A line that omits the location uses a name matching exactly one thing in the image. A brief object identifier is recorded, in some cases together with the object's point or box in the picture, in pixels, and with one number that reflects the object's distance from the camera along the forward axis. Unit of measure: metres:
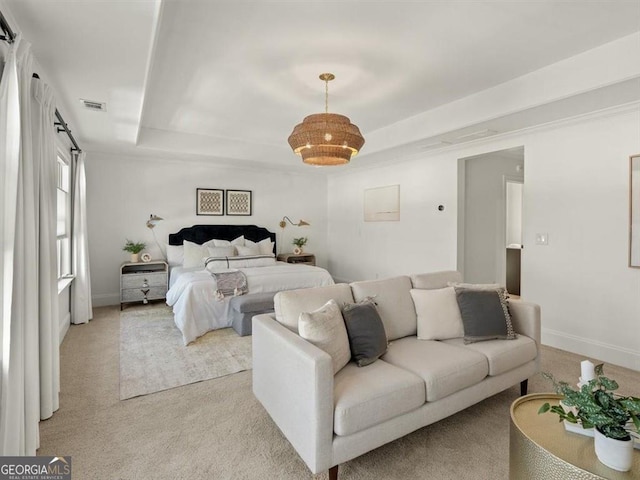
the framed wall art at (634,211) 3.01
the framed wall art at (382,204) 5.69
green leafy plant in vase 1.22
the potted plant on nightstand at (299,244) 6.78
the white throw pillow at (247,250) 5.71
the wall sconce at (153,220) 5.65
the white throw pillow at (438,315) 2.50
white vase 1.22
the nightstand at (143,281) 5.05
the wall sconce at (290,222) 6.81
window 4.09
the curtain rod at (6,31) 1.71
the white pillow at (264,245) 6.04
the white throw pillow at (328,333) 1.90
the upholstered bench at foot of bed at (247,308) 3.88
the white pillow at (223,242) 5.81
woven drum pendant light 2.86
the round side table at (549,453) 1.24
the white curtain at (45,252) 2.21
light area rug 2.82
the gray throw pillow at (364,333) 2.06
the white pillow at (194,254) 5.29
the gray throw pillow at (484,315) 2.42
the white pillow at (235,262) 4.84
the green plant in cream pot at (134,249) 5.31
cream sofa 1.63
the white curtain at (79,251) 4.27
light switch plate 3.71
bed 3.88
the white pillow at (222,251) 5.46
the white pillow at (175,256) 5.61
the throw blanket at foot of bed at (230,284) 4.03
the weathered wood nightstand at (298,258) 6.61
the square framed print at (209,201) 6.05
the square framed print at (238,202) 6.32
